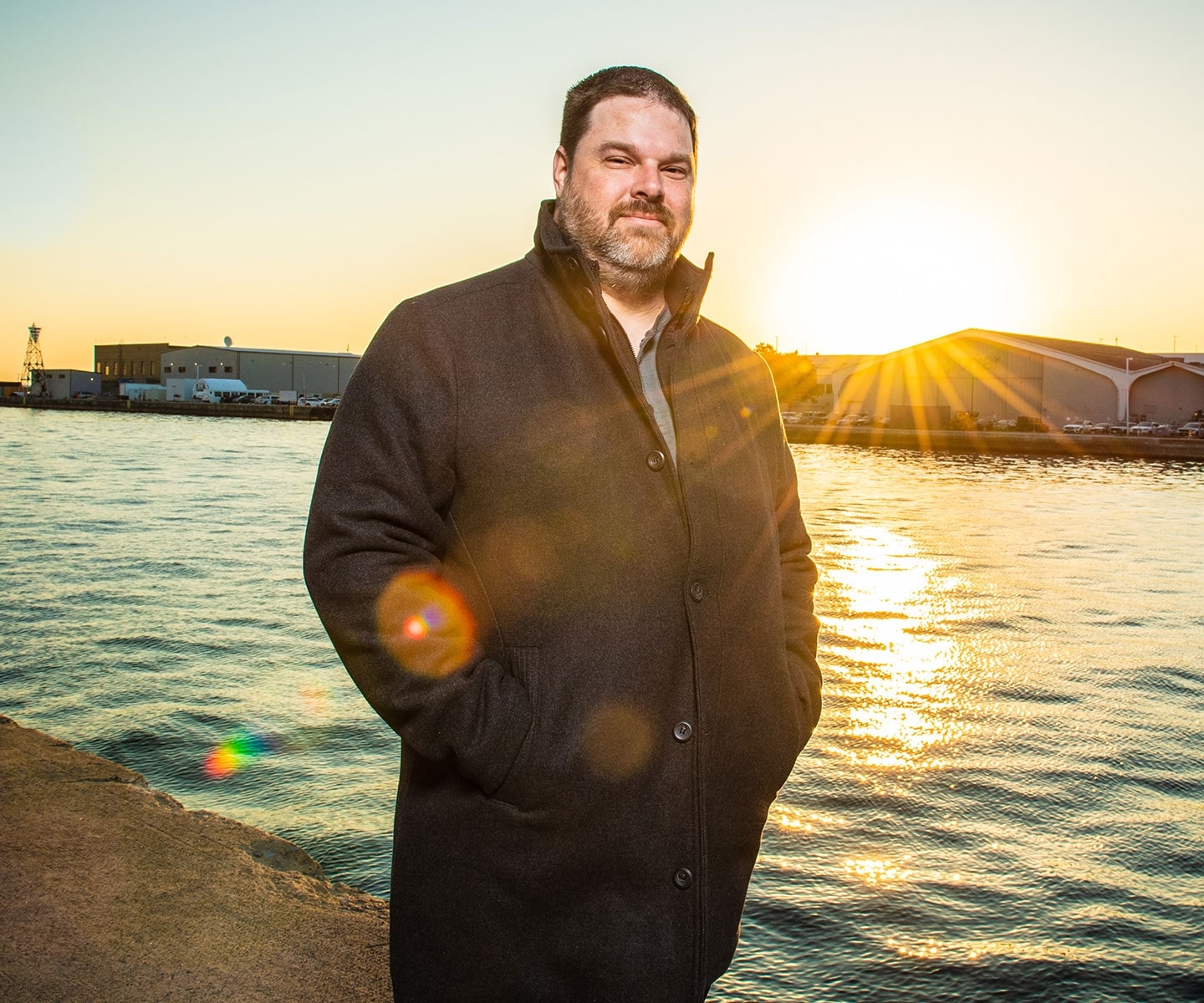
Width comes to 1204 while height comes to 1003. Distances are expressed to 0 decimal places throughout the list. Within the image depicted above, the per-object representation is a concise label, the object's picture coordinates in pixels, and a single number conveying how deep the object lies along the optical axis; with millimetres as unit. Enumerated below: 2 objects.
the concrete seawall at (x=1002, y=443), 36688
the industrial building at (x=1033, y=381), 46125
